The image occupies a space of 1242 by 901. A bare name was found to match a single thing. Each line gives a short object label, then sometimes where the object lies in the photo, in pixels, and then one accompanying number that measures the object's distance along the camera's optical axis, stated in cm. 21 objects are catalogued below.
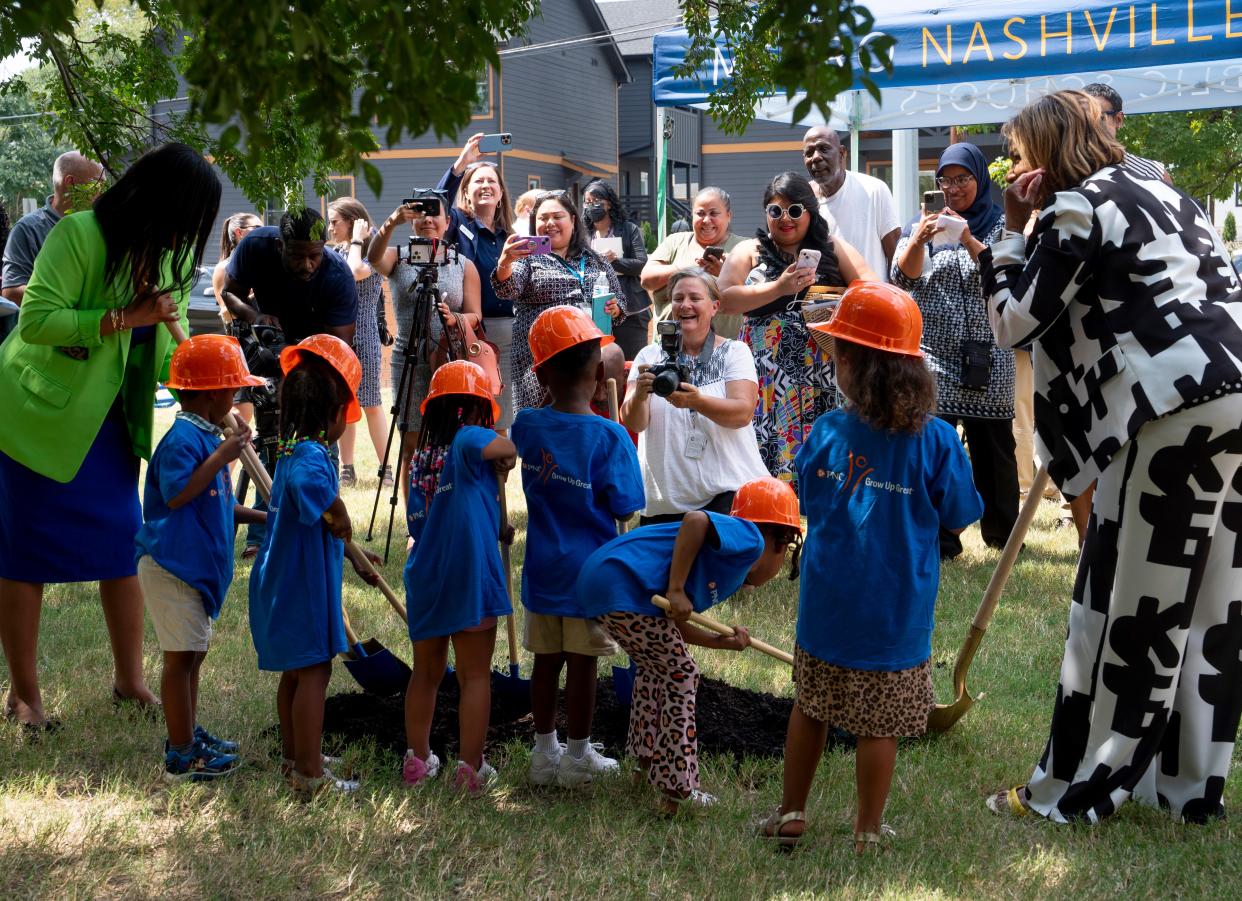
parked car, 2323
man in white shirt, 753
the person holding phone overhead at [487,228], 818
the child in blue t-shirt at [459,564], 405
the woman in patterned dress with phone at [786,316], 679
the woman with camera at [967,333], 728
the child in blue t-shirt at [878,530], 359
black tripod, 741
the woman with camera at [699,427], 574
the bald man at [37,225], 665
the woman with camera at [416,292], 752
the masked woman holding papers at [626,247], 896
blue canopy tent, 744
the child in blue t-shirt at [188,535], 417
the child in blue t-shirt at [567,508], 412
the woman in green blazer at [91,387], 436
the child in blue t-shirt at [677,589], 381
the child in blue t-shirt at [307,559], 399
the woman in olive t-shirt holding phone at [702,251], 711
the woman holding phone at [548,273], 726
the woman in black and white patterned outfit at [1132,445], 371
